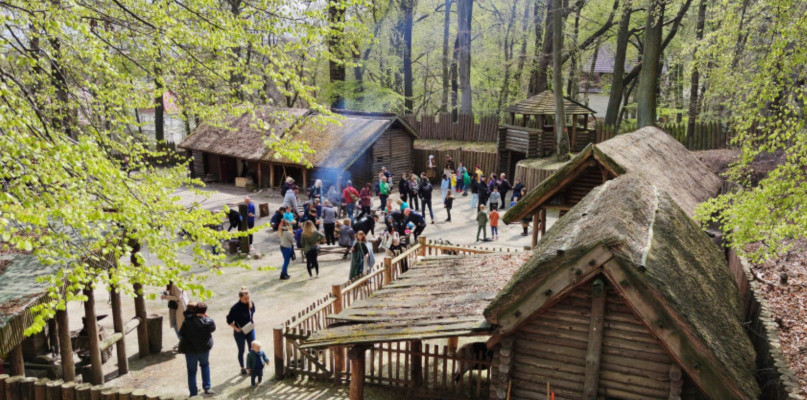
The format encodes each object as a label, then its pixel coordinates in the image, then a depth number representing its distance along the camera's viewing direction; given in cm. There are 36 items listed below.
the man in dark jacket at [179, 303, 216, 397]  921
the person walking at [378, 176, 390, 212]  2348
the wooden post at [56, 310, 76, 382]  917
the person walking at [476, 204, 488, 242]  1955
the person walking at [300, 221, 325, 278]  1611
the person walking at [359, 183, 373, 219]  2148
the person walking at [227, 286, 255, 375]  1038
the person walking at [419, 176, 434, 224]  2273
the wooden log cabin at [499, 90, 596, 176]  2884
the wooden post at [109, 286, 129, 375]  1066
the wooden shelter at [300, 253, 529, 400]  765
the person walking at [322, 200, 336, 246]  1914
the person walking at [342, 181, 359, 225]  2292
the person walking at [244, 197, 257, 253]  1973
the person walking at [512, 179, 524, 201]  2345
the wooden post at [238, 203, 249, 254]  1889
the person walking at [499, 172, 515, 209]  2428
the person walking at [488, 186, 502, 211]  2283
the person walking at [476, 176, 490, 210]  2359
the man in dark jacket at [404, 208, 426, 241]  1819
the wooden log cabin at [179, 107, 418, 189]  2852
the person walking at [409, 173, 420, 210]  2303
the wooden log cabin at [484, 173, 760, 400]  667
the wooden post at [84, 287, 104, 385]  980
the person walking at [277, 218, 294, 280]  1622
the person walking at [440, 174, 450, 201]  2532
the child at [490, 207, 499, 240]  2009
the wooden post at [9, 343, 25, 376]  844
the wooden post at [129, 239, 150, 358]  1167
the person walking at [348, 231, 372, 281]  1454
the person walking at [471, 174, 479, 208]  2525
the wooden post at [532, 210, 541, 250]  1418
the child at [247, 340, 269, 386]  1011
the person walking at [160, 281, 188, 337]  1117
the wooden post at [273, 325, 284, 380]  1064
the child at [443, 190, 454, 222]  2275
